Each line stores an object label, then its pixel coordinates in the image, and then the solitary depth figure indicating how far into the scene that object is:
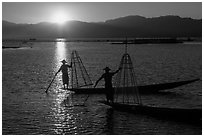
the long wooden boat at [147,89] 19.89
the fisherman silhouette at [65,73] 20.17
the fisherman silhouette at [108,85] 15.55
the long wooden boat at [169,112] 13.02
